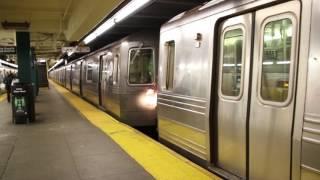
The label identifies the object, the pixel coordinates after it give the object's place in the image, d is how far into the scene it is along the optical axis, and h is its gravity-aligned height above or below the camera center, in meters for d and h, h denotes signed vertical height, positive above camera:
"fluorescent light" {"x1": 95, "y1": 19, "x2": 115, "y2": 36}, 7.83 +1.38
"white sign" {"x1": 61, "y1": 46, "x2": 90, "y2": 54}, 13.30 +1.08
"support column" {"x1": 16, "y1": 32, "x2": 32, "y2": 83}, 11.58 +0.61
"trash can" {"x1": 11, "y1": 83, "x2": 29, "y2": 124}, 8.23 -0.95
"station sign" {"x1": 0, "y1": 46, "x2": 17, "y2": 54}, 12.70 +0.94
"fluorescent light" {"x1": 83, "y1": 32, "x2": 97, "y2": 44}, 10.37 +1.36
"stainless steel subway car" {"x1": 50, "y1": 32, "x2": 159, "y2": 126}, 7.87 -0.23
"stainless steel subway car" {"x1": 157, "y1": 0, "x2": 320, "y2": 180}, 2.54 -0.18
